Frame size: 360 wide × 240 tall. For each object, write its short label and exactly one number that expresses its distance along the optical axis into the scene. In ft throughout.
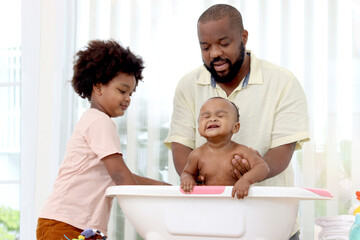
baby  8.07
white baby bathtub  7.07
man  8.52
